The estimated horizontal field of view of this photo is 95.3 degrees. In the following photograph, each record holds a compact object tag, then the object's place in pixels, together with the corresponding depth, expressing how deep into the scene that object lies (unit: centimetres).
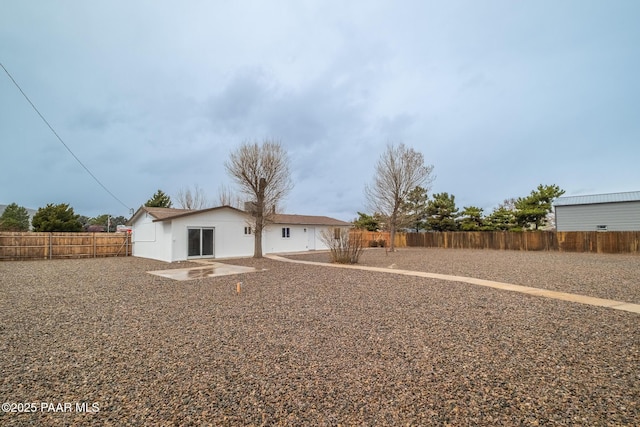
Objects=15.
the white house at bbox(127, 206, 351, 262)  1666
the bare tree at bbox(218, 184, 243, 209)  3156
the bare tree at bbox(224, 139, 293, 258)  1684
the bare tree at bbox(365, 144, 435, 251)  2462
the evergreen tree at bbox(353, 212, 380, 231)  3503
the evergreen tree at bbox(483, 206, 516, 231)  2708
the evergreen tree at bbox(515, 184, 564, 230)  2566
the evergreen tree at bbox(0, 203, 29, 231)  3042
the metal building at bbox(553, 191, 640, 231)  2219
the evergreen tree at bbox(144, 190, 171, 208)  3412
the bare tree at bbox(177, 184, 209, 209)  3784
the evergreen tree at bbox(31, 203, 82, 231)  2494
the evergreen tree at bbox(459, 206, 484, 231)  2848
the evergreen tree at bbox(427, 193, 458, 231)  2986
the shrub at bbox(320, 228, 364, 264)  1488
